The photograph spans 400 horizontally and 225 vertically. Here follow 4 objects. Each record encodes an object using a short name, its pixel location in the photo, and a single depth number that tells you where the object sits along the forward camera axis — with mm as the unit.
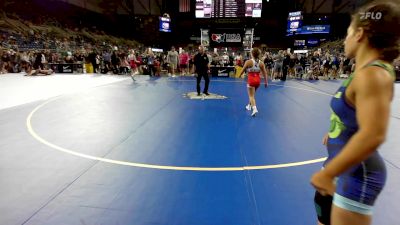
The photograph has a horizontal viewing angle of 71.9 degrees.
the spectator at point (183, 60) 19975
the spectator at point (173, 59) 18938
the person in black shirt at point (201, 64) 11039
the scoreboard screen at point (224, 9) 27114
